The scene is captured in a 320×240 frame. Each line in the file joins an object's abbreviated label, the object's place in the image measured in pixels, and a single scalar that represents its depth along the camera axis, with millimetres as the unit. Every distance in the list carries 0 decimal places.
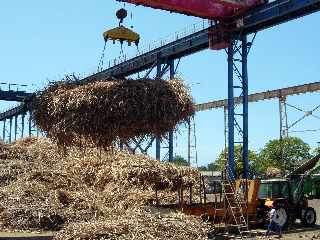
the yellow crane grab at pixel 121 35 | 14625
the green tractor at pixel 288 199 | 18453
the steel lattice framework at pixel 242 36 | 23625
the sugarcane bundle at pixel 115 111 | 10164
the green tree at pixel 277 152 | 69625
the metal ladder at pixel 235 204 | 15578
